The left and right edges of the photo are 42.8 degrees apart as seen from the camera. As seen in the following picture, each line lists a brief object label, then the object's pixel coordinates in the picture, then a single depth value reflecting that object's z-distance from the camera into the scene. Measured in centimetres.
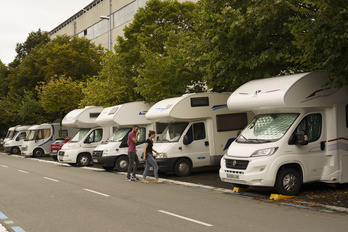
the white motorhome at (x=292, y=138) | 1118
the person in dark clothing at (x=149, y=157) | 1524
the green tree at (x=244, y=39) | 1331
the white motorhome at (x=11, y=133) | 4540
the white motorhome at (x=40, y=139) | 3281
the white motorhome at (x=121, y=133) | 1983
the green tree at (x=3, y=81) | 5138
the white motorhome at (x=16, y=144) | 3944
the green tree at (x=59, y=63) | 3894
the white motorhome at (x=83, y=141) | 2312
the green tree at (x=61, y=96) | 3472
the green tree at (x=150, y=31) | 2569
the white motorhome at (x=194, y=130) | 1670
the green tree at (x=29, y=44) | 5009
